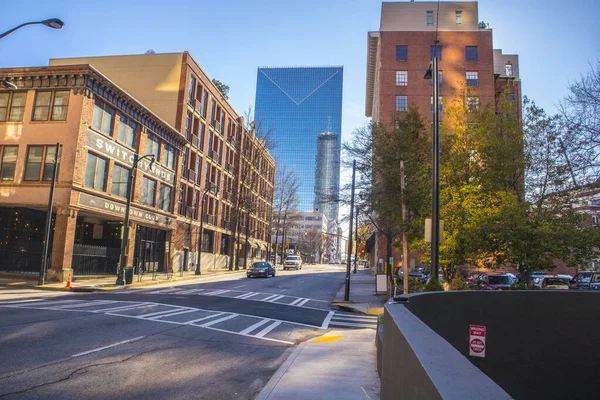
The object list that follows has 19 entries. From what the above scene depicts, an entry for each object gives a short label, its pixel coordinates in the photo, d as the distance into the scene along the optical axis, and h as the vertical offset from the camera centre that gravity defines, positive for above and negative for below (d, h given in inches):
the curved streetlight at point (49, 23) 562.2 +281.3
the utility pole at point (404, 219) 828.6 +77.2
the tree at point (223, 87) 2442.2 +911.4
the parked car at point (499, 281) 1048.6 -40.0
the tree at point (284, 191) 2620.6 +378.2
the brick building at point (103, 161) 1053.2 +236.0
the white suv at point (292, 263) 2439.5 -48.2
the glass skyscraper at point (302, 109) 6200.8 +2251.7
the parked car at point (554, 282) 1023.0 -36.8
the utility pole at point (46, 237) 915.4 +11.8
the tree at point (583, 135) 722.2 +226.7
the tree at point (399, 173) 864.3 +180.7
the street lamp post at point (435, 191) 486.0 +80.8
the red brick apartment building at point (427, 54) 2092.8 +1005.7
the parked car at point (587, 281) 1009.8 -32.0
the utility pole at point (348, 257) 893.8 +0.0
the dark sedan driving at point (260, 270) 1515.7 -59.4
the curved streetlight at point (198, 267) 1527.2 -61.7
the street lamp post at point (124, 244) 1010.7 +5.5
